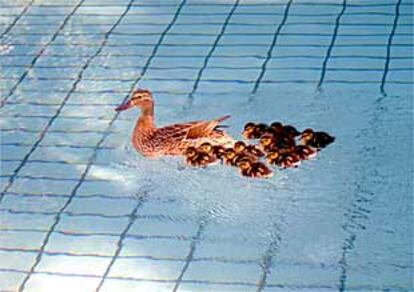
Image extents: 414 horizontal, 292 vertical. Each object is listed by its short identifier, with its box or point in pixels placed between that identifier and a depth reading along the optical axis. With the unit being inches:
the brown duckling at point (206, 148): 140.3
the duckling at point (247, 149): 138.9
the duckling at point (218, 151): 139.9
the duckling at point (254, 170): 135.3
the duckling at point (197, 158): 138.9
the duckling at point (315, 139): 139.9
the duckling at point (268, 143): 139.4
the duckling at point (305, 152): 138.3
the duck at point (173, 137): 141.3
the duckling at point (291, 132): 141.7
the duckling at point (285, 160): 137.5
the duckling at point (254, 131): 143.2
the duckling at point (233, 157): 137.8
